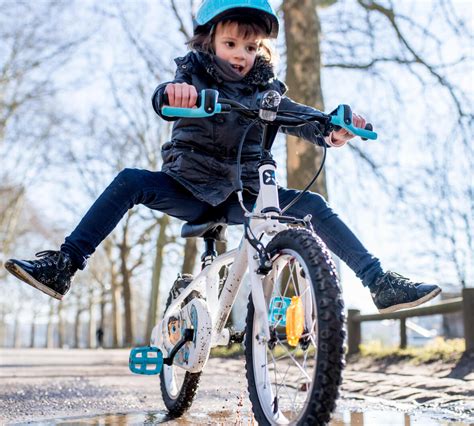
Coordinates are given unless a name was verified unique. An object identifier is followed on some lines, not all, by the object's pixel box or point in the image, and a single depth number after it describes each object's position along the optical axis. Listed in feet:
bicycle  7.21
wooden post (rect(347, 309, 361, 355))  28.40
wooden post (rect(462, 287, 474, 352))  19.40
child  9.83
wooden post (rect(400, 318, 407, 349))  24.88
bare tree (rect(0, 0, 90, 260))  52.16
